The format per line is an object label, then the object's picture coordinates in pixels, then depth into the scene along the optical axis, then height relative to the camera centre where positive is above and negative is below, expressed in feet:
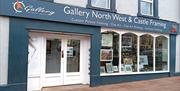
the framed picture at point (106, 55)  16.57 -0.95
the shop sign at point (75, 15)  12.77 +3.93
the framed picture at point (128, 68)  17.80 -2.87
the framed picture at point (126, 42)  17.69 +0.90
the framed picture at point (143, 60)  18.76 -1.79
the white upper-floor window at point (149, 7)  18.97 +6.36
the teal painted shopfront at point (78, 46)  13.03 +0.26
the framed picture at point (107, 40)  16.67 +1.09
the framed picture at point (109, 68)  16.84 -2.72
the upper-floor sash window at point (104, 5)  16.21 +5.82
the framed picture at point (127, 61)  17.82 -1.86
